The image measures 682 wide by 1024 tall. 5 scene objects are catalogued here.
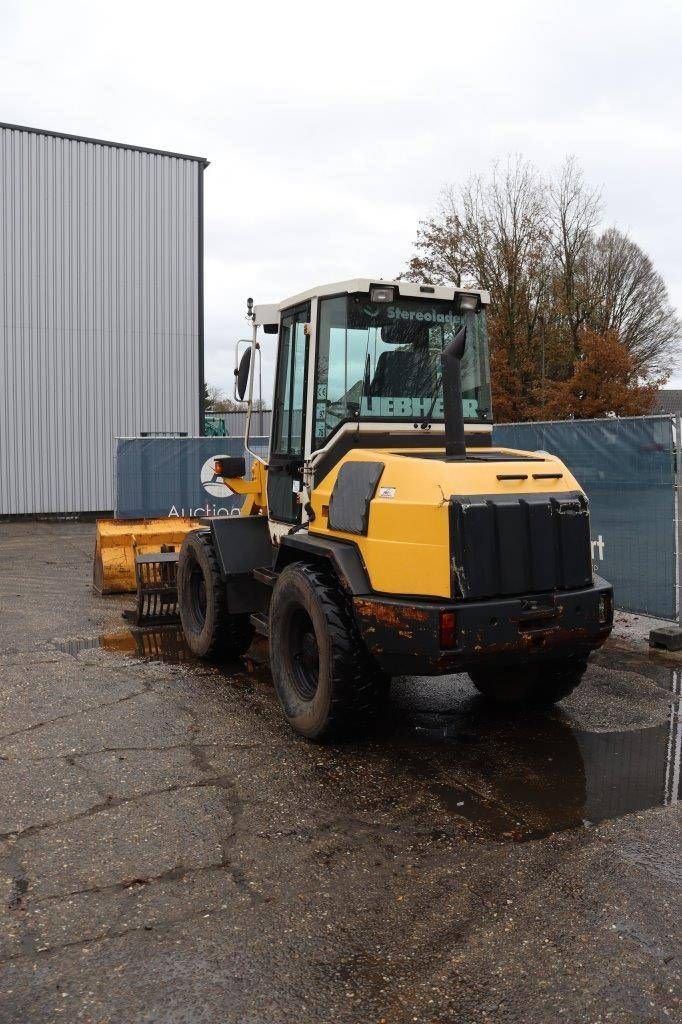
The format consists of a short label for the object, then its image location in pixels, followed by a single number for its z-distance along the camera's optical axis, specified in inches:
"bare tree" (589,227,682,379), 1494.8
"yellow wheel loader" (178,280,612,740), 186.1
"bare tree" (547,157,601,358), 1264.8
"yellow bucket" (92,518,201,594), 408.2
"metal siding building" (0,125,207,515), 757.3
